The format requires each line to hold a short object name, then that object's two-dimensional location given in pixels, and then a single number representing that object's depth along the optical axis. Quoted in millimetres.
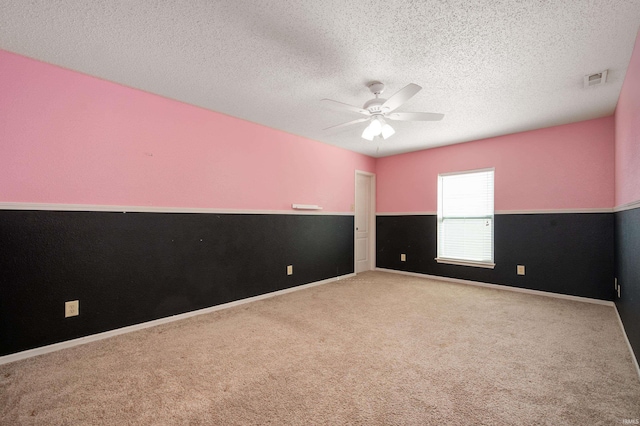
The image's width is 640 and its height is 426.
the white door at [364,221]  5578
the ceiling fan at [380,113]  2453
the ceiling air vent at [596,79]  2474
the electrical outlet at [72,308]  2385
